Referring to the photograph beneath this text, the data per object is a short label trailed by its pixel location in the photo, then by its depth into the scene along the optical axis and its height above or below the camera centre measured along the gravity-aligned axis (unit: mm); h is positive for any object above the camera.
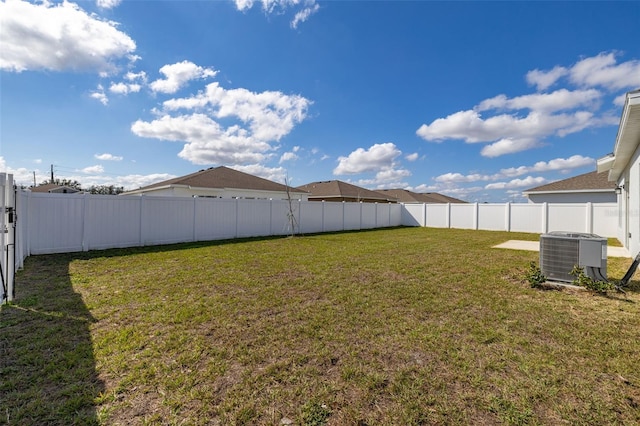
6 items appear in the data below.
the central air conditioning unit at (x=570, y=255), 4918 -692
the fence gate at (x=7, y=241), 3857 -473
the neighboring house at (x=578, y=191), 17344 +1729
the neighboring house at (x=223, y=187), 17891 +1852
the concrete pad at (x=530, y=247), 9111 -1152
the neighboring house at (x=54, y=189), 24172 +2051
